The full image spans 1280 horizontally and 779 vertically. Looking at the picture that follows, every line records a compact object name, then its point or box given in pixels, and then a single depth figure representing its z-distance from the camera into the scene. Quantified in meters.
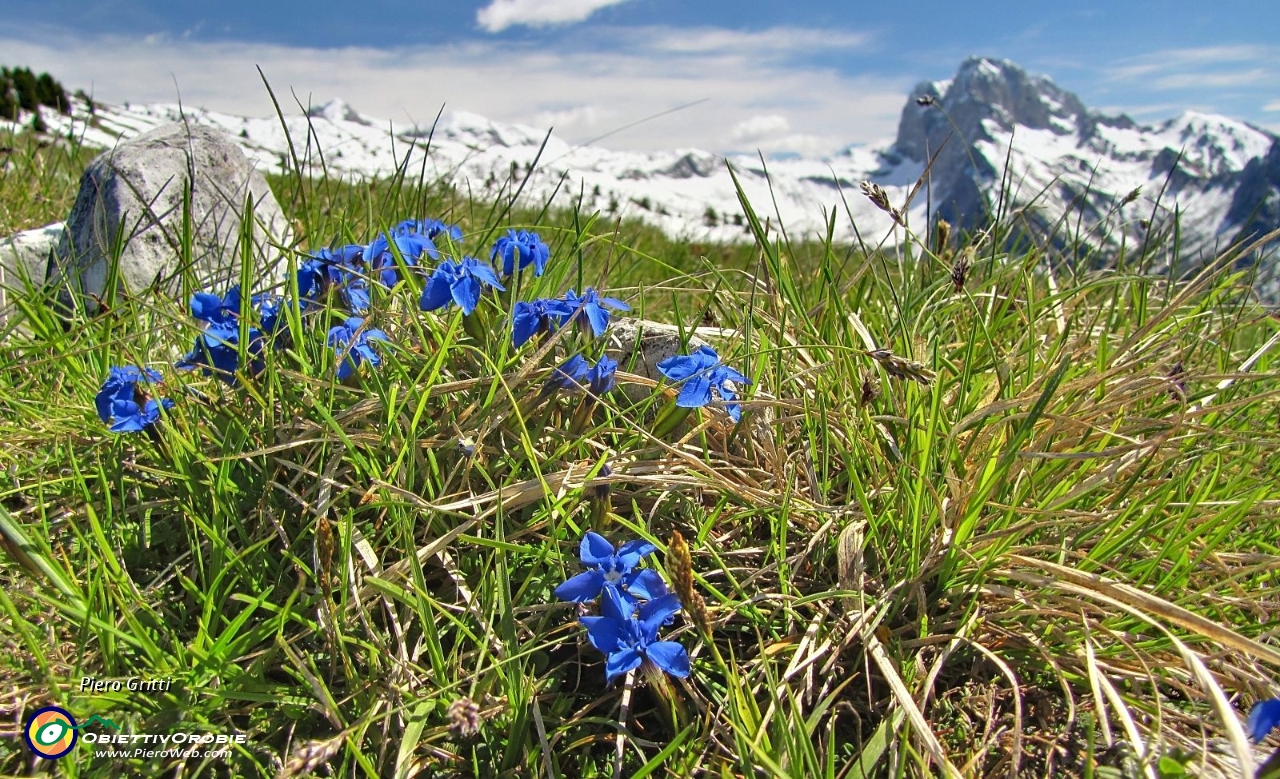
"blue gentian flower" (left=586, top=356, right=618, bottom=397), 0.25
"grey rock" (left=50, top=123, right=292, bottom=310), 0.40
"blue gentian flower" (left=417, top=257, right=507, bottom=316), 0.25
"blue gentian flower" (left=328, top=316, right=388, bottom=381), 0.26
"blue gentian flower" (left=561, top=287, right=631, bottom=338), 0.27
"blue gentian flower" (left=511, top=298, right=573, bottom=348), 0.26
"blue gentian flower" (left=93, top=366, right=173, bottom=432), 0.24
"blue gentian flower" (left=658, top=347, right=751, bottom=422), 0.24
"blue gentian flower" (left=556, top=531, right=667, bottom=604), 0.21
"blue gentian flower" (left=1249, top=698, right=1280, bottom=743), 0.15
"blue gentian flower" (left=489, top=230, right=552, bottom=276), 0.28
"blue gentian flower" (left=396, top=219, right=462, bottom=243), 0.30
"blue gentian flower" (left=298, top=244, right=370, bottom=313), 0.28
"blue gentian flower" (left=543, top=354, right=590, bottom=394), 0.25
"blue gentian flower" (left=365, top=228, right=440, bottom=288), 0.28
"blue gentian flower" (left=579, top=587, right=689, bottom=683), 0.20
